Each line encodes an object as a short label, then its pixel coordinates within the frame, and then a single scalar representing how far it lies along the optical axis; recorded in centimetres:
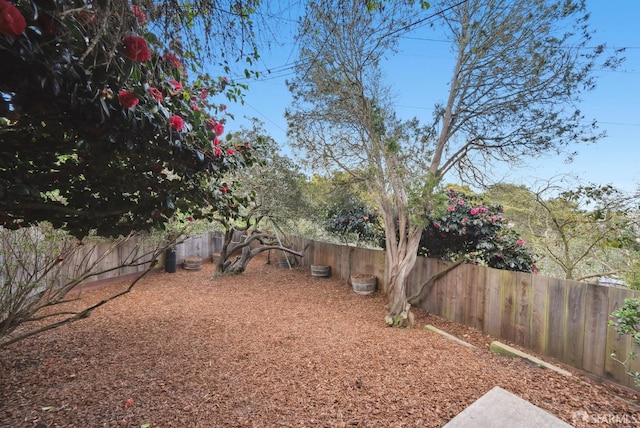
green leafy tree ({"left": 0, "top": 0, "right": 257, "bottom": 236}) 82
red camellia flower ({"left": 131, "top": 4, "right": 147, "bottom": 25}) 94
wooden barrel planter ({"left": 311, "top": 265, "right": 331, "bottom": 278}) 629
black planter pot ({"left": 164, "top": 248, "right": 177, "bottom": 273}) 650
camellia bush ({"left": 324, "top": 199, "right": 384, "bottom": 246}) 551
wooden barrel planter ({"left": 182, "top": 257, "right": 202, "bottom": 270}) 695
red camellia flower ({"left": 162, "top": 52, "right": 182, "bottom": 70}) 128
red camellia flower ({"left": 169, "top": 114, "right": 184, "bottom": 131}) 127
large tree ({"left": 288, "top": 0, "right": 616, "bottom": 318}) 338
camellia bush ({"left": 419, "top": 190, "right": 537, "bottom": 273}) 381
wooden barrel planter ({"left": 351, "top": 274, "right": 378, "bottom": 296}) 502
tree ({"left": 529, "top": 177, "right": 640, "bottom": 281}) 331
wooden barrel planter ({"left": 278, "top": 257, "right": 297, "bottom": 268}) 734
